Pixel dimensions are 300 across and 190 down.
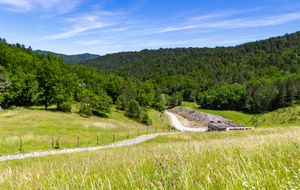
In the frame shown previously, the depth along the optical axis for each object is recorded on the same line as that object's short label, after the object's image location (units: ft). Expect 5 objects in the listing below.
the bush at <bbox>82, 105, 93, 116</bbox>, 199.24
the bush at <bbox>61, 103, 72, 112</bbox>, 192.43
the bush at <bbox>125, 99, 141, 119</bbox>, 245.24
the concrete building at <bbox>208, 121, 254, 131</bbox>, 177.48
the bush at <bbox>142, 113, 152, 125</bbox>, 241.06
